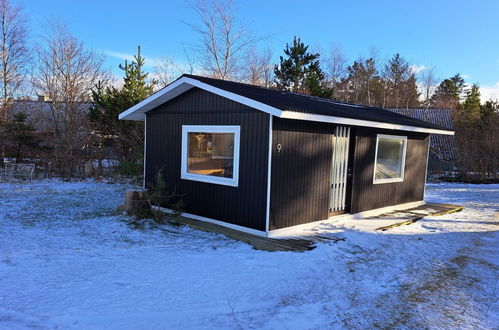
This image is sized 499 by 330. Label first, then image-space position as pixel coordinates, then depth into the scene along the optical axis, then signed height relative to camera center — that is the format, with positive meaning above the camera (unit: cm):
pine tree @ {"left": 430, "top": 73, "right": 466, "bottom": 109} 3384 +604
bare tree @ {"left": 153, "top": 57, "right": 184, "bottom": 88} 2184 +423
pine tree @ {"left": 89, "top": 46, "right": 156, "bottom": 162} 1457 +81
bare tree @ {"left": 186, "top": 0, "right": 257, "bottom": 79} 2022 +473
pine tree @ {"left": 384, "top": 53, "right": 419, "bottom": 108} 3120 +563
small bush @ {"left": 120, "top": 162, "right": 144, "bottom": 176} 1237 -101
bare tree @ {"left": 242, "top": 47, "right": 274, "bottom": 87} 2315 +493
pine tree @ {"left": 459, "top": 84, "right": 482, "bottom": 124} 2089 +293
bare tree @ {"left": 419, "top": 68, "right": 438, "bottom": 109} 3153 +535
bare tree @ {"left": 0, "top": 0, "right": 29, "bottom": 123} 1803 +389
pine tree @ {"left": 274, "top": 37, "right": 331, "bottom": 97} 2088 +440
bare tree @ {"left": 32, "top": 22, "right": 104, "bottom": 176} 1382 +185
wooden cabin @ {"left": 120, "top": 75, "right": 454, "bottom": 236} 620 -18
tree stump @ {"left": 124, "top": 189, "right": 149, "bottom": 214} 717 -123
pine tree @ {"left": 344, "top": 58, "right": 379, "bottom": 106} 3083 +558
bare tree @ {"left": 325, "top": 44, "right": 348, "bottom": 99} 2952 +664
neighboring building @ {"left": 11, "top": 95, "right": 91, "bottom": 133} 1484 +103
